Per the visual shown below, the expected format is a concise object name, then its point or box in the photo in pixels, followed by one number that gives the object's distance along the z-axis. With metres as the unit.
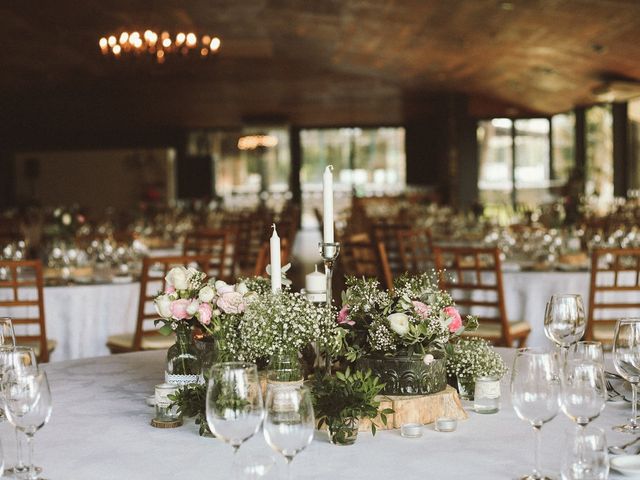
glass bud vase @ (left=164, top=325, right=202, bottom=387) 2.18
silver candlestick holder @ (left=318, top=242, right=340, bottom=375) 2.06
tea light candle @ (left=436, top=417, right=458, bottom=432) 1.96
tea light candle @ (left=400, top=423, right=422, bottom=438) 1.92
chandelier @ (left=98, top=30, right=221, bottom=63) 10.73
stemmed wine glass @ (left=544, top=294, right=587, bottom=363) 2.30
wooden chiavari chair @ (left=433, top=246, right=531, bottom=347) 4.81
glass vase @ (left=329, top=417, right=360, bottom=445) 1.86
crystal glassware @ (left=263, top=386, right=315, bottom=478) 1.39
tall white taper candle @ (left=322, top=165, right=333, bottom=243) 2.05
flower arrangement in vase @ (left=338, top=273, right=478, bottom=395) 2.02
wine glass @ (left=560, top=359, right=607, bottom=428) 1.60
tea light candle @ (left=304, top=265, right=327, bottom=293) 2.15
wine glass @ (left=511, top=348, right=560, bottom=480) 1.55
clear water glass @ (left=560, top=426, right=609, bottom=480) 1.41
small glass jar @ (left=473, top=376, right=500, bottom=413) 2.13
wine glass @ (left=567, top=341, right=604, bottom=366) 1.87
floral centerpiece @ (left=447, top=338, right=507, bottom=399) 2.20
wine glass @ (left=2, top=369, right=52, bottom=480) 1.60
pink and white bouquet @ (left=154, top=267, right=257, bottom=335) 2.06
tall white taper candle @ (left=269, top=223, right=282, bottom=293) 2.06
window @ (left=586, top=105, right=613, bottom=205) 17.19
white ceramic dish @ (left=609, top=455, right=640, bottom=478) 1.62
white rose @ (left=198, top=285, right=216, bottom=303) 2.09
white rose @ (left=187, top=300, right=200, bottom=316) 2.10
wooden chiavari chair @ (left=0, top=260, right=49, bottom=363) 4.45
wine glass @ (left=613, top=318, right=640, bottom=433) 1.99
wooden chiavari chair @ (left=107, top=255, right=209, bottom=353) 4.48
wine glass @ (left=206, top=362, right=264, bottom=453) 1.44
